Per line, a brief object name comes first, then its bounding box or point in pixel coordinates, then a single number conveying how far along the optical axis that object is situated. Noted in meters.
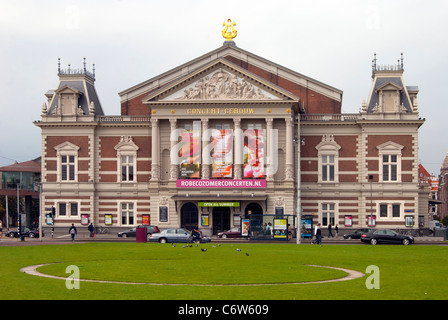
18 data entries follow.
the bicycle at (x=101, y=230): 77.88
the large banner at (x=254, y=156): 73.88
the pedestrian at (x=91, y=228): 73.50
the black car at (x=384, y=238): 58.12
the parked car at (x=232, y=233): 69.44
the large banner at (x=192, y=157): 74.50
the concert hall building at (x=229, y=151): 73.81
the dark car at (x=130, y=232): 70.49
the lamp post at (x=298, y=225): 58.22
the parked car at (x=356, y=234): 69.12
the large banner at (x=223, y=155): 74.25
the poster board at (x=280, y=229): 63.47
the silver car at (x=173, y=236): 59.28
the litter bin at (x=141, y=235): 59.27
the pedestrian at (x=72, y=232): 64.88
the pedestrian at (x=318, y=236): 55.00
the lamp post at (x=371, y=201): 74.06
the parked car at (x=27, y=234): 74.75
